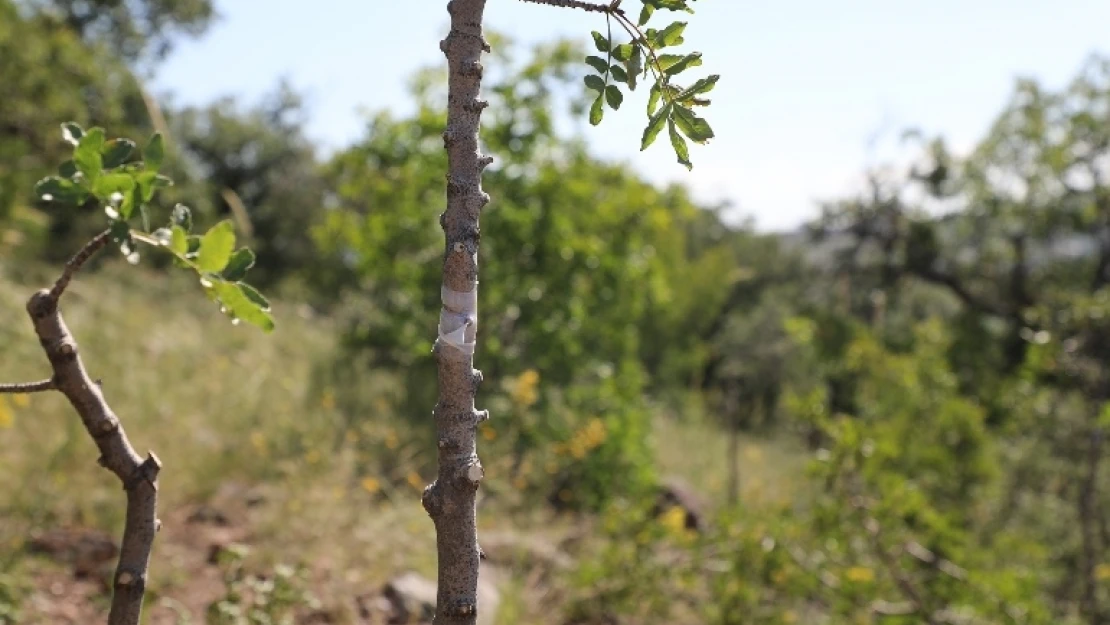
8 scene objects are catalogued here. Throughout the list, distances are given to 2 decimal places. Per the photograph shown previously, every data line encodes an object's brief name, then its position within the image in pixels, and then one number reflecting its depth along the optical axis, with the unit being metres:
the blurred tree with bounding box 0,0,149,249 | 8.27
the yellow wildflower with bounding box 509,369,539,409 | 5.03
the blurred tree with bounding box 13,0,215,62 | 12.66
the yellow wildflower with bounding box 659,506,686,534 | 4.35
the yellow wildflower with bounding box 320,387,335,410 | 5.21
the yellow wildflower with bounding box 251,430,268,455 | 4.76
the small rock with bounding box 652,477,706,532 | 6.30
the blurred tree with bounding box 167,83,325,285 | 16.78
